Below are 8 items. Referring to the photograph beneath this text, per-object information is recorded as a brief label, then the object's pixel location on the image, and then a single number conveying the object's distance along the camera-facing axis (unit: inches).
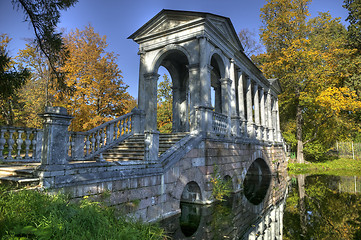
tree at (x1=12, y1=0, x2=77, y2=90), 227.3
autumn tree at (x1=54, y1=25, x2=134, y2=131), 471.5
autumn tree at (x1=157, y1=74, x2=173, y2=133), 838.5
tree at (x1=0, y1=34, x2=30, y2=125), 206.4
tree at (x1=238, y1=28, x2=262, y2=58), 1088.8
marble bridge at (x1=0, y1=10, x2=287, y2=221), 176.7
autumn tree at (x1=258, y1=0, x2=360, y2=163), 740.0
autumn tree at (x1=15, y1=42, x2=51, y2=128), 650.8
